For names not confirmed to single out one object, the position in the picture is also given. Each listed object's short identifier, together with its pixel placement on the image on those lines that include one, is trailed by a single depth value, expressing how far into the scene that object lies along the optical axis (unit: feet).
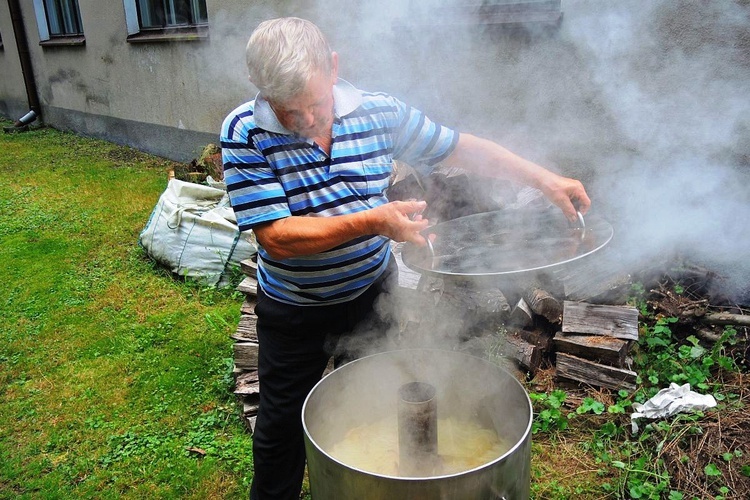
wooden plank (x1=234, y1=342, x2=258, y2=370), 10.55
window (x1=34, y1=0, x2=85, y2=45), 33.76
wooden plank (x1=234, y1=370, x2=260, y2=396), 10.03
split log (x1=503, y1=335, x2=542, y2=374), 9.80
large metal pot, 4.17
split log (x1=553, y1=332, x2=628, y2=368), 9.30
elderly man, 5.19
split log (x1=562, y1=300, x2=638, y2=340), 9.57
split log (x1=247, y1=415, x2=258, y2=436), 9.79
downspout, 36.40
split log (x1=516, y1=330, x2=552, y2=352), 10.09
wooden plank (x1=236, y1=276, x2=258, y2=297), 11.85
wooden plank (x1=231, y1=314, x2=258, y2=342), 10.77
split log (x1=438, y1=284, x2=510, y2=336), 10.08
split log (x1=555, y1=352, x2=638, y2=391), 9.27
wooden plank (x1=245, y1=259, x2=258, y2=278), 12.58
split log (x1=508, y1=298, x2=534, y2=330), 10.00
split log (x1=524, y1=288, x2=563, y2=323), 9.87
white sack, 14.93
